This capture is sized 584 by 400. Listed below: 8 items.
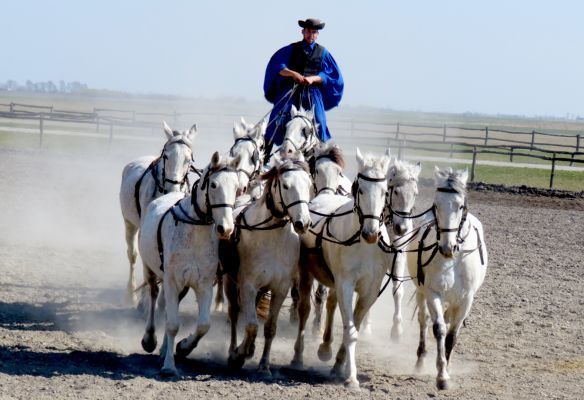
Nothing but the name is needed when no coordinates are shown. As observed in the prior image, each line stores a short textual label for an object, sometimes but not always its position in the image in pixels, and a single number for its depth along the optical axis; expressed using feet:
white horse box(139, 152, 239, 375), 47.74
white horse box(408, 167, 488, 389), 47.97
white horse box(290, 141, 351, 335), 57.31
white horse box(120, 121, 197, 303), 61.38
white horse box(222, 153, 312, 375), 49.91
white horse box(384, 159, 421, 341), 49.84
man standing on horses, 70.80
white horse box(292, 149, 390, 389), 47.77
